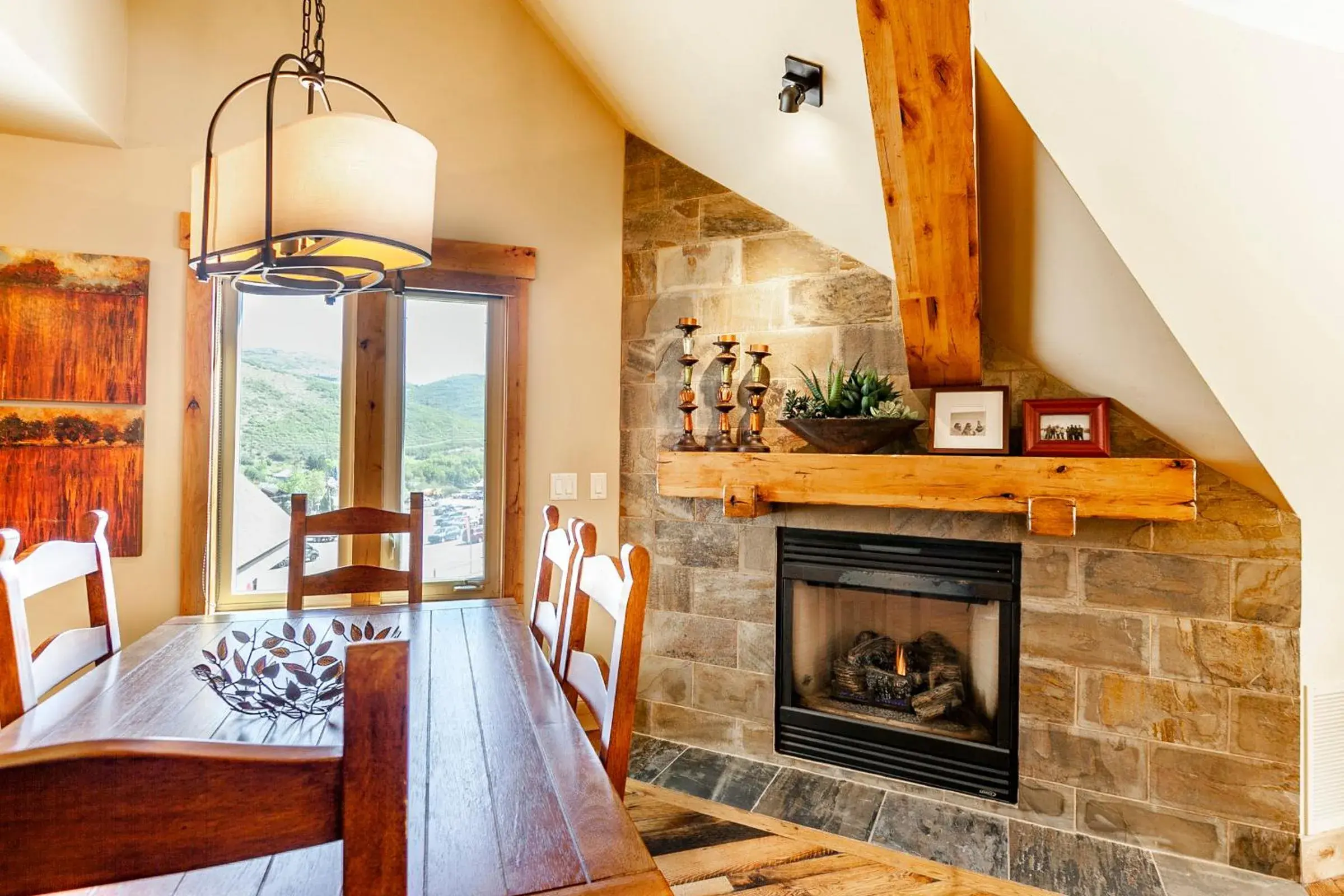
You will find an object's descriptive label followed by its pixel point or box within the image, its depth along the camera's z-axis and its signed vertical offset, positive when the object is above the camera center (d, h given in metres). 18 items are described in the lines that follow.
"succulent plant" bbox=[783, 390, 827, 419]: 2.41 +0.15
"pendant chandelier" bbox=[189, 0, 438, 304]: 1.28 +0.46
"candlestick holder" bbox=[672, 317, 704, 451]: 2.69 +0.21
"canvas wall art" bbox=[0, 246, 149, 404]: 2.33 +0.39
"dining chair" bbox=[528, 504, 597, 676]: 1.69 -0.30
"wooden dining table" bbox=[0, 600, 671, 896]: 0.83 -0.49
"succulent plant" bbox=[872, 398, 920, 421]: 2.33 +0.14
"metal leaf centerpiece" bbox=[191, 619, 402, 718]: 1.28 -0.44
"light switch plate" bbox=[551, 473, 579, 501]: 2.89 -0.15
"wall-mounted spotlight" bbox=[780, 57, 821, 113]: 1.91 +1.00
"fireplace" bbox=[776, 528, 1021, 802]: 2.38 -0.76
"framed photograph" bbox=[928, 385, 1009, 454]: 2.24 +0.10
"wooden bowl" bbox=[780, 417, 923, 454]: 2.32 +0.06
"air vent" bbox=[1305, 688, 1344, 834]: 2.00 -0.86
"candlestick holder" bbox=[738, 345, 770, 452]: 2.61 +0.20
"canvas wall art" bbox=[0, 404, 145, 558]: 2.33 -0.08
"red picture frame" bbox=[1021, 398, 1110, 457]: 2.12 +0.08
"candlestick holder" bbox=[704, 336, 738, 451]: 2.61 +0.19
